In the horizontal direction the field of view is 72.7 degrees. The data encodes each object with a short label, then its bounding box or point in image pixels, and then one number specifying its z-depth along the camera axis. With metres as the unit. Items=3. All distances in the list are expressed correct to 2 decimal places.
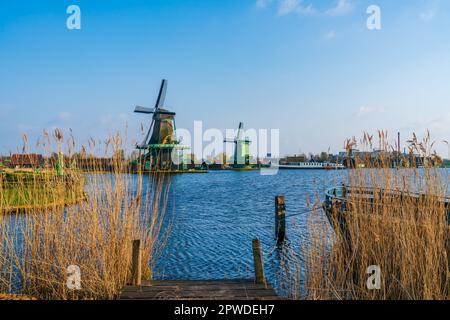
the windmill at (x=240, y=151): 58.34
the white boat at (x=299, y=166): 81.89
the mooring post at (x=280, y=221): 7.83
